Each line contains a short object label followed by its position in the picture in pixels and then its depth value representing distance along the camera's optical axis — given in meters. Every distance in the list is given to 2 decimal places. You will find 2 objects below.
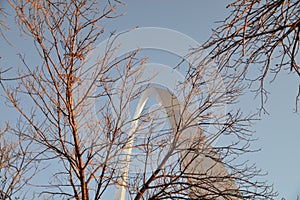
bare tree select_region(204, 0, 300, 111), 2.92
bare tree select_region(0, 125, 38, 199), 7.09
